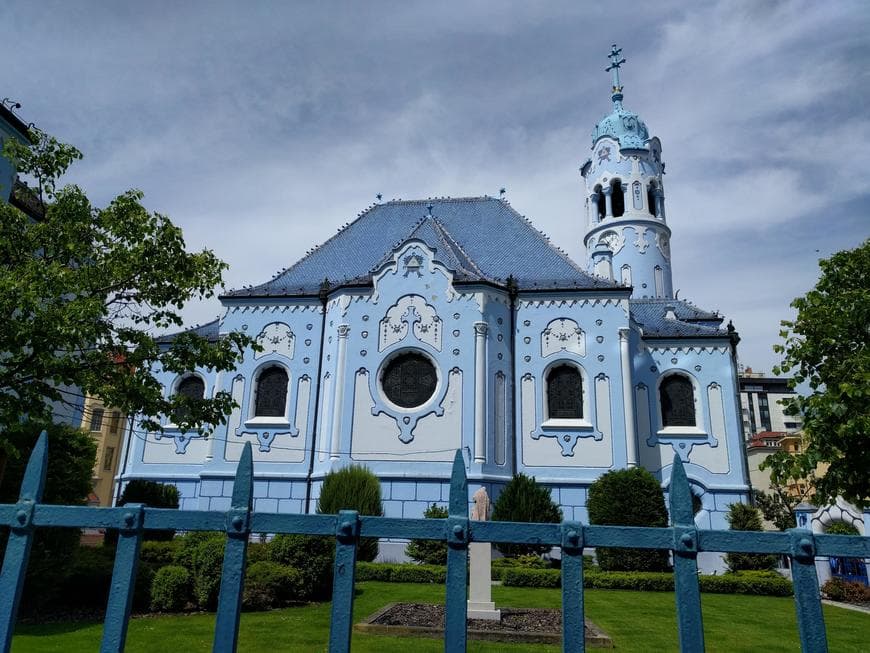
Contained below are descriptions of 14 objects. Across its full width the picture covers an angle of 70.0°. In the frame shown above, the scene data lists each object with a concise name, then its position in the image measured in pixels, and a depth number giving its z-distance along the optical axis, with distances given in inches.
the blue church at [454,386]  837.8
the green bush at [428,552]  712.4
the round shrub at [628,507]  703.1
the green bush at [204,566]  455.5
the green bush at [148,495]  835.4
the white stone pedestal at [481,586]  423.2
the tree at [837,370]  329.7
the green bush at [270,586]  466.3
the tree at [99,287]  366.9
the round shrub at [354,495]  735.1
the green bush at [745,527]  725.3
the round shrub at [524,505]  724.7
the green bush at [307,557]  510.6
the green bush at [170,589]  452.4
